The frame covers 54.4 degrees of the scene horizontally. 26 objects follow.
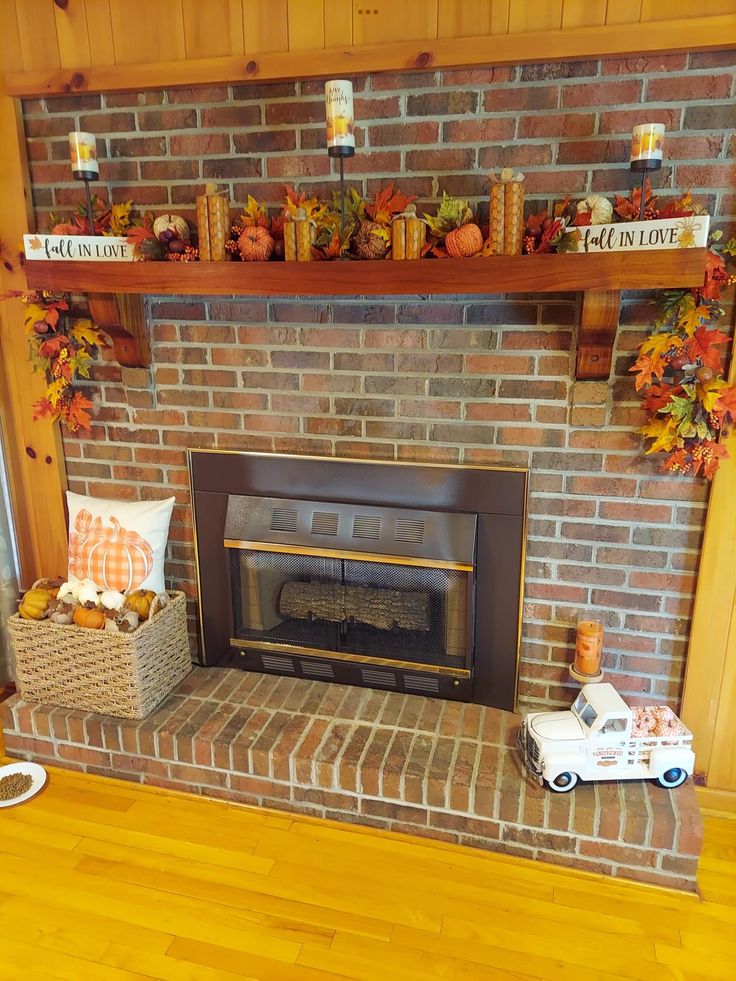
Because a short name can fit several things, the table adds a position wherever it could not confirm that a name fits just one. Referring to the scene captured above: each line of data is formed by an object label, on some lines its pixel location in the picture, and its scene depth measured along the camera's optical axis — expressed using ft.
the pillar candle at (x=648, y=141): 5.22
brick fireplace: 5.91
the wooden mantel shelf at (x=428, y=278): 5.33
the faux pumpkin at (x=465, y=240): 5.77
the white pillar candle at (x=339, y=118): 5.46
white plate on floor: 7.02
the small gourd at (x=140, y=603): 7.16
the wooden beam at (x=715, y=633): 6.18
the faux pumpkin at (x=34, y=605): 7.21
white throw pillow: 7.34
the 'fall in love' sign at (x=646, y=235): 5.17
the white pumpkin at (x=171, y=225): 6.62
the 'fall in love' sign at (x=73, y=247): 6.61
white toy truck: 6.03
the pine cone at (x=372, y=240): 5.94
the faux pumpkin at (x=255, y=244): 6.24
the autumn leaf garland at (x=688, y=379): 5.72
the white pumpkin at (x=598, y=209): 5.66
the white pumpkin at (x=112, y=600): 7.15
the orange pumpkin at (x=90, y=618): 6.97
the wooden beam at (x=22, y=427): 7.20
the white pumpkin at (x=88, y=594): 7.20
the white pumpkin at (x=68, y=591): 7.34
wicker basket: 6.94
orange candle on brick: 6.59
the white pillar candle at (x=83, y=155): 6.29
